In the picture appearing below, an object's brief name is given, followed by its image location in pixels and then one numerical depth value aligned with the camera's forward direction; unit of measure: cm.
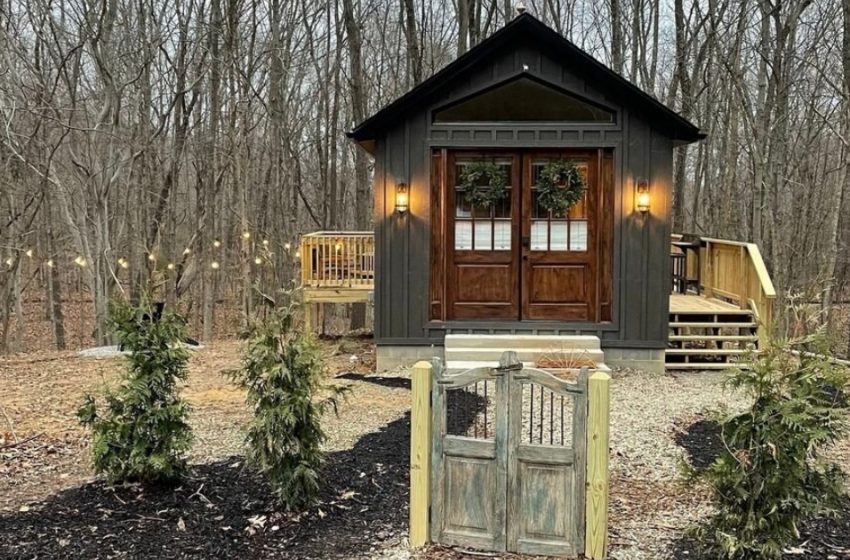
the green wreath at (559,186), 852
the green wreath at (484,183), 858
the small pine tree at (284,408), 403
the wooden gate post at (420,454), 367
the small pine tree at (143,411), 434
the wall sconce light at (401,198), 862
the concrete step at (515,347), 830
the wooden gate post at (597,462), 345
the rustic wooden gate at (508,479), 354
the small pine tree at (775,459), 313
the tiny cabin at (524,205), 852
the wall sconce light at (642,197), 845
